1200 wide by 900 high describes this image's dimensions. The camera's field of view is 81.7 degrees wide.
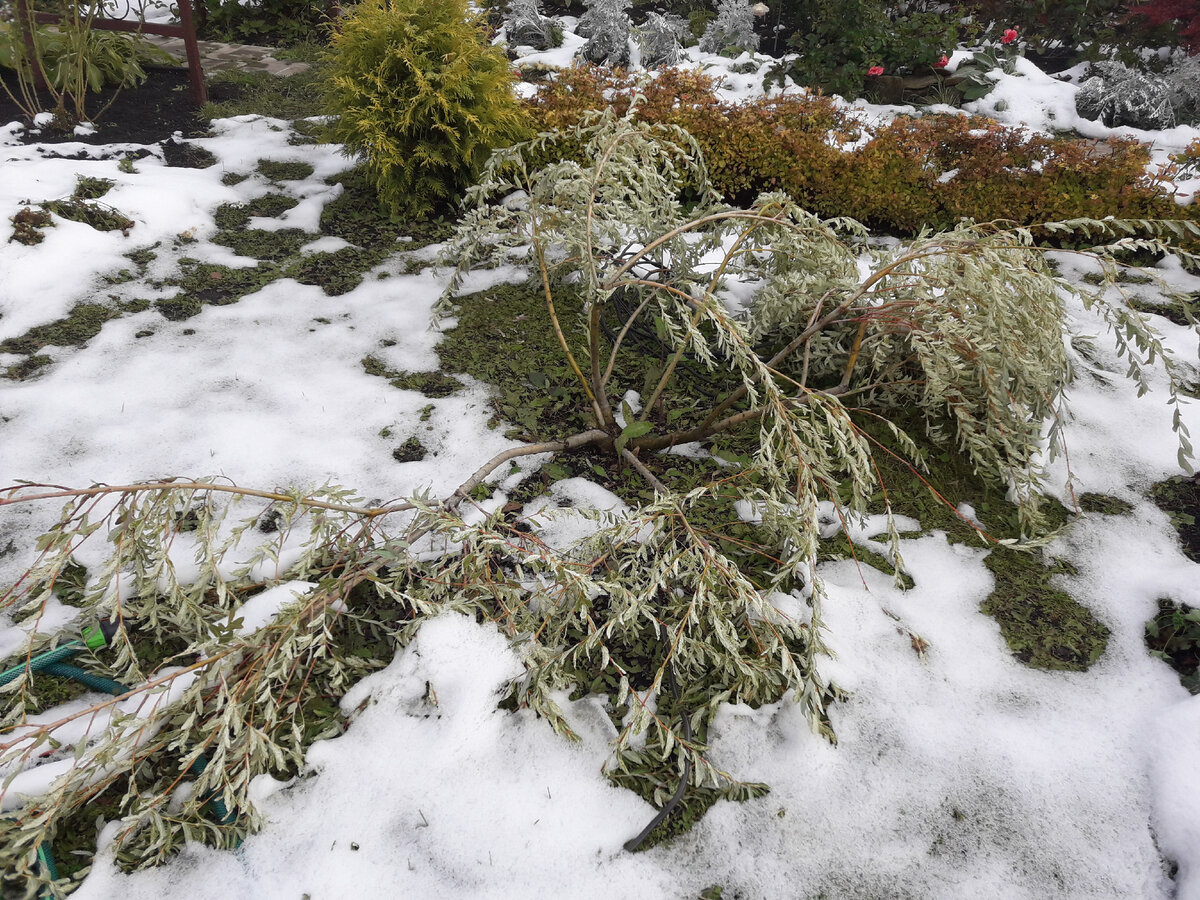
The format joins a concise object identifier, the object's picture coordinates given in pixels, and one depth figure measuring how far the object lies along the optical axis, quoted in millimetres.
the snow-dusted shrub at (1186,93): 5391
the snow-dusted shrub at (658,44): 5980
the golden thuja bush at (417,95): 3512
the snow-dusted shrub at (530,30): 6219
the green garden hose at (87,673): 1538
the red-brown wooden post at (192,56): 4766
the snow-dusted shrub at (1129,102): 5070
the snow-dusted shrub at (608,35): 5977
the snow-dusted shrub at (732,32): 6277
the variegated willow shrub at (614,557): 1558
